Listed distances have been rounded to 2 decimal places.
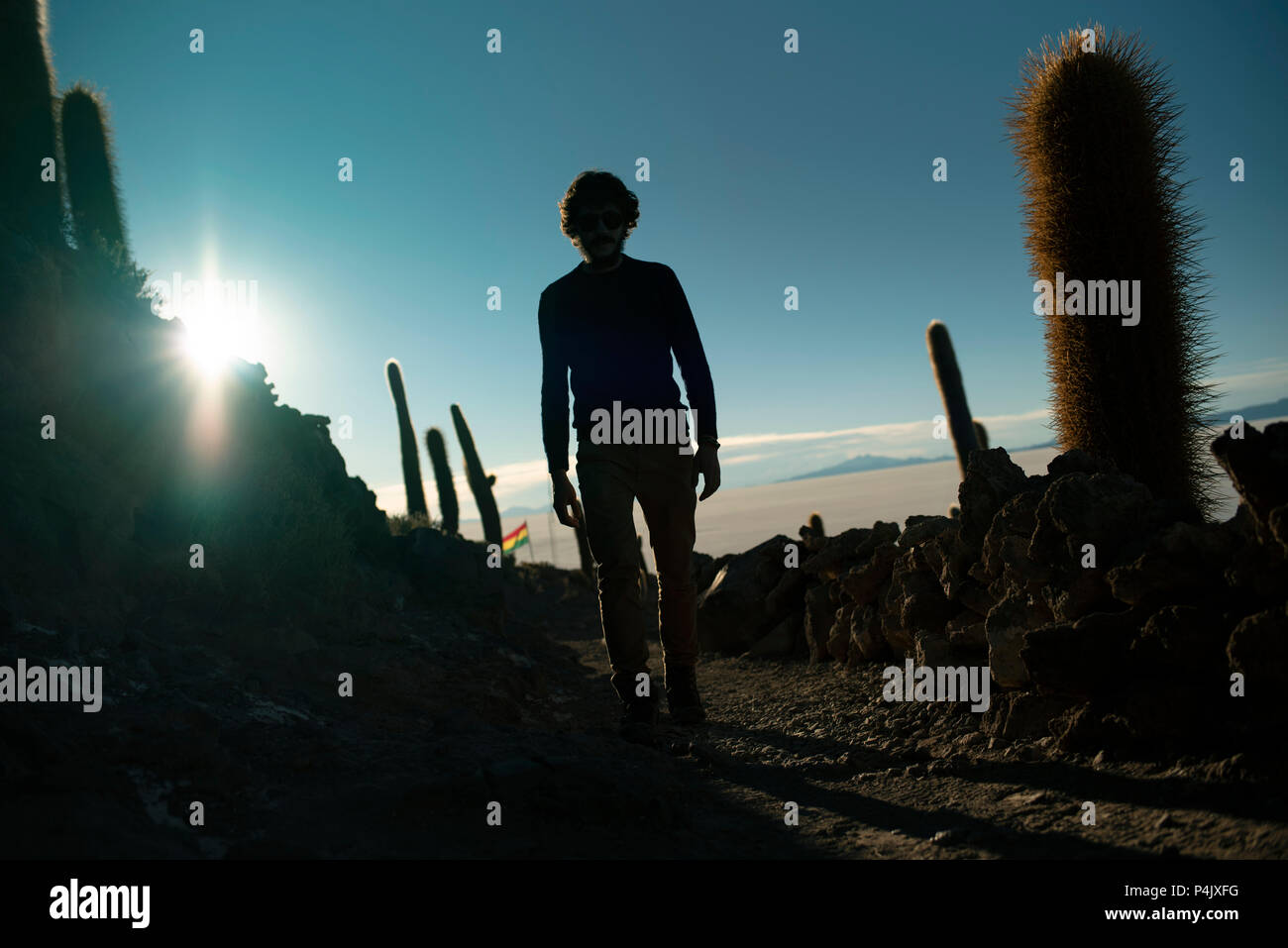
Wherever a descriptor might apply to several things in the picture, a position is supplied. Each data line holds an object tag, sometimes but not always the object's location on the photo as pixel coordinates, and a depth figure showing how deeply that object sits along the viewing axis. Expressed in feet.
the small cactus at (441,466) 60.95
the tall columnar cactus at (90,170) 29.45
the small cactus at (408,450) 58.34
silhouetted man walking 10.96
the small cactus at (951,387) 31.86
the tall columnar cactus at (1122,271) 13.38
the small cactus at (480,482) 62.80
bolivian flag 80.48
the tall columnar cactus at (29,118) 23.80
